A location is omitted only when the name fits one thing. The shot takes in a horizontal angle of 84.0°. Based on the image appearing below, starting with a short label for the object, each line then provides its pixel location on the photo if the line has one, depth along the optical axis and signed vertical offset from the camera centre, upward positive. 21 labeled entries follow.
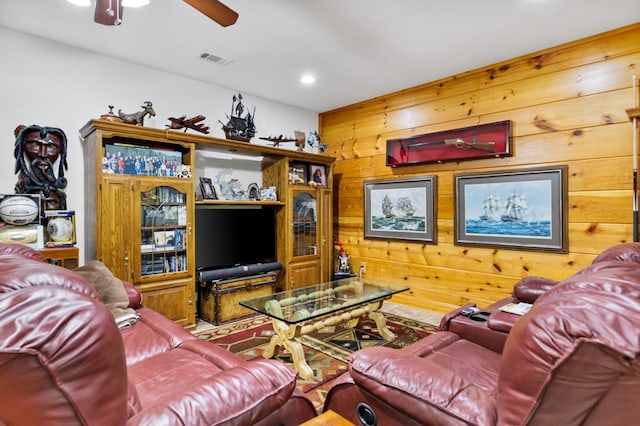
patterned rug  2.53 -1.17
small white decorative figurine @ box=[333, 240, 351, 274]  4.81 -0.70
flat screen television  3.75 -0.30
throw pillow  2.32 -0.55
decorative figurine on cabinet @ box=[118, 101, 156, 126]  3.15 +0.86
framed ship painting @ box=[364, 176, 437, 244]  4.07 -0.01
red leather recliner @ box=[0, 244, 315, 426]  0.67 -0.33
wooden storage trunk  3.65 -0.92
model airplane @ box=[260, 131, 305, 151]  4.34 +0.88
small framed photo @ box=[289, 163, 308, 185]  4.43 +0.46
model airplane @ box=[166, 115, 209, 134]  3.46 +0.86
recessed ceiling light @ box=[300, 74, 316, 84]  3.85 +1.44
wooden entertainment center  3.02 -0.01
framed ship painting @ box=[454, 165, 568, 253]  3.19 -0.02
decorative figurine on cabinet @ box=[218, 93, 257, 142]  3.90 +0.96
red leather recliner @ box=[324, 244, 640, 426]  0.73 -0.38
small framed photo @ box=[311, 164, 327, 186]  4.71 +0.46
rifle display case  3.53 +0.69
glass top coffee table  2.56 -0.77
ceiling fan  1.71 +1.02
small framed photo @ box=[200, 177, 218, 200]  3.82 +0.23
